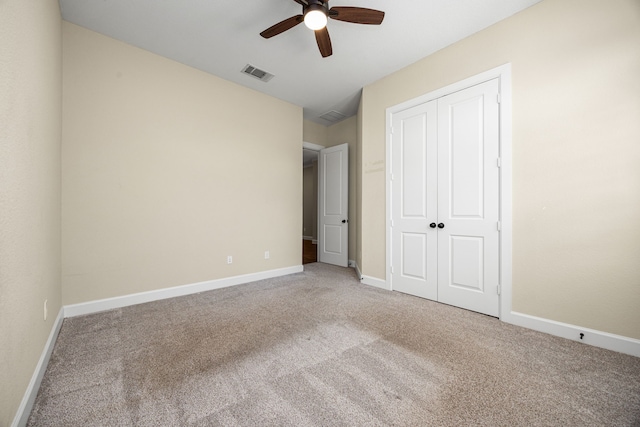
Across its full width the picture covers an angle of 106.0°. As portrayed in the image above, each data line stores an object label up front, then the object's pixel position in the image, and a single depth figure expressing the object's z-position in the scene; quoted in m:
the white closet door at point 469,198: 2.54
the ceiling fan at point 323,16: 1.94
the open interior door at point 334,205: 4.85
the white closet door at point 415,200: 3.01
